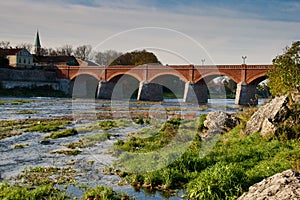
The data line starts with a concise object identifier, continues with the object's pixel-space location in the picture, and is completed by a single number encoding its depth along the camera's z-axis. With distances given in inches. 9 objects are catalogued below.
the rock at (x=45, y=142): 717.0
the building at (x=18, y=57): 3764.8
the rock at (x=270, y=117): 592.4
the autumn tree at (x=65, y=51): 5538.9
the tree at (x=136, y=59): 3328.0
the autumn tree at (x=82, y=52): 4800.7
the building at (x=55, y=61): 4148.6
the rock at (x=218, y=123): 781.7
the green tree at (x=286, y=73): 869.8
